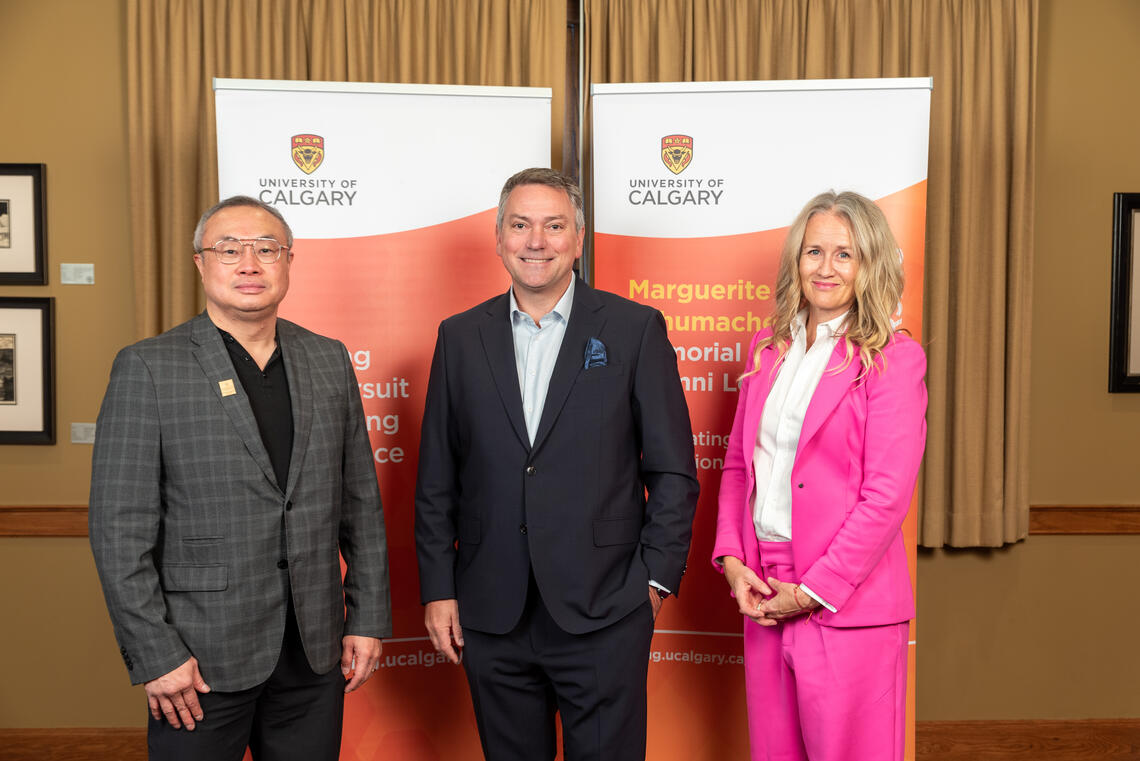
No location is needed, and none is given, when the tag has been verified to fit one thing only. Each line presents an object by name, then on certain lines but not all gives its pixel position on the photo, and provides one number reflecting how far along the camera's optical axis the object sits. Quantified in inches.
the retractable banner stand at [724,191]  99.6
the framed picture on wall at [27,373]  132.1
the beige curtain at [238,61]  127.0
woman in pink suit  71.4
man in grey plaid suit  62.2
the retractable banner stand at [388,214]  99.6
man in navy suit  73.4
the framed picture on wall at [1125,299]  132.7
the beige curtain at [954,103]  127.4
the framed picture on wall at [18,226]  131.4
